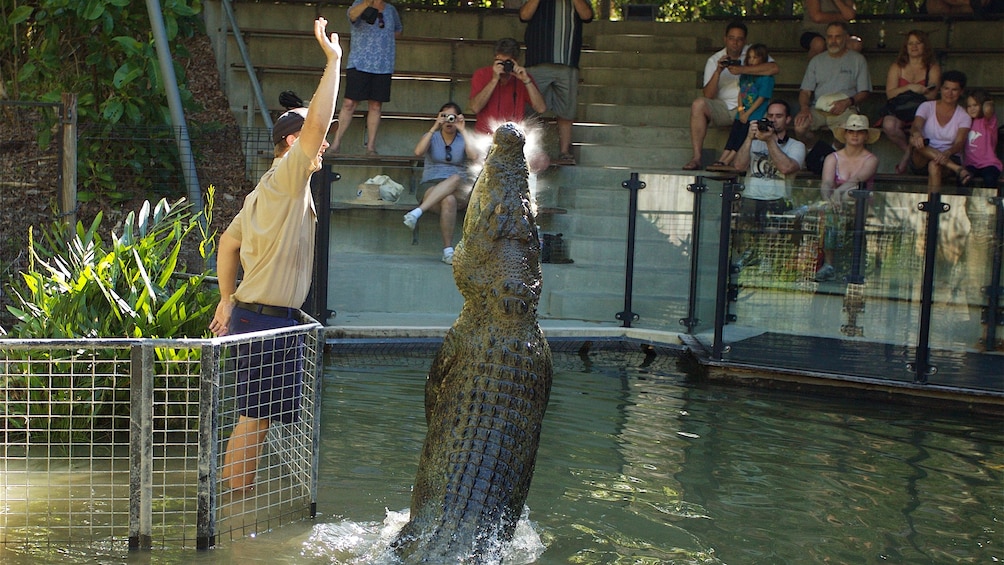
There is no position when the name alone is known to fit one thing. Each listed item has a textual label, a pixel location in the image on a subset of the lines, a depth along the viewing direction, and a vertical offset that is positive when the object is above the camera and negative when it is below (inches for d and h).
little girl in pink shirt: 399.2 +32.0
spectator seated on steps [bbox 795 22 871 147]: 429.4 +57.9
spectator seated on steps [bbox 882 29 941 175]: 422.9 +58.1
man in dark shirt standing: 435.2 +66.2
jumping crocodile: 150.6 -23.2
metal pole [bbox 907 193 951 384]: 304.8 -14.1
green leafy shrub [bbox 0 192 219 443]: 223.1 -22.2
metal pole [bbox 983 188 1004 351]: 299.0 -12.2
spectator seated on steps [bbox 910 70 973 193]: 401.4 +38.5
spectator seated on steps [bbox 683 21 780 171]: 443.8 +59.0
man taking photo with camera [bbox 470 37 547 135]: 411.8 +48.2
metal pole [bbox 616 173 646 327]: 358.9 -7.0
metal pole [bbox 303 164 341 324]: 338.0 -10.3
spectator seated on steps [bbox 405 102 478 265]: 336.8 +11.4
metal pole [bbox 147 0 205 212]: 386.0 +37.6
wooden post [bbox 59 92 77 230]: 348.5 +12.8
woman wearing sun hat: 370.3 +25.3
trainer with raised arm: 170.9 -10.5
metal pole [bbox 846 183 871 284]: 311.9 +0.3
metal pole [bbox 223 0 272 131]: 439.4 +54.8
